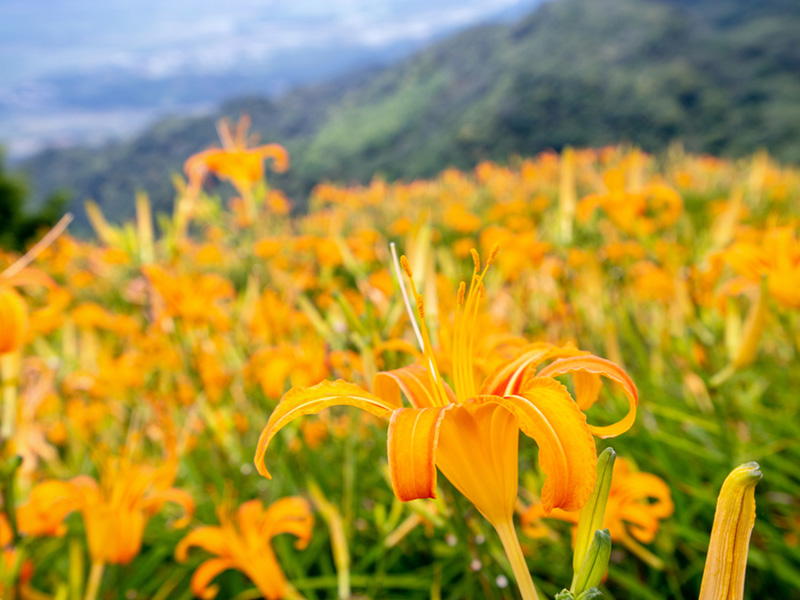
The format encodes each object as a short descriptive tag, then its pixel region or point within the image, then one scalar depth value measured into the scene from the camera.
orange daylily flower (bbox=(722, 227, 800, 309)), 0.43
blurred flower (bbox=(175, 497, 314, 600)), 0.40
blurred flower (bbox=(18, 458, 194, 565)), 0.39
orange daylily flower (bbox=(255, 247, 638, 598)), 0.19
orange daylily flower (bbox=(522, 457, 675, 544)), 0.35
